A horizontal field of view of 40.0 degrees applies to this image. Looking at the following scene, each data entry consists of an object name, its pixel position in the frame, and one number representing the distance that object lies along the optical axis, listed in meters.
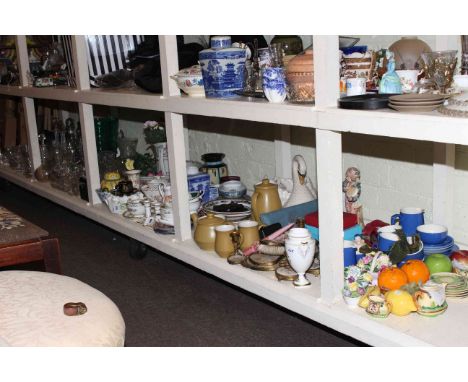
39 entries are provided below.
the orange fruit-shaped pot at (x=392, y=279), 1.82
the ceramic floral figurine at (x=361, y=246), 2.07
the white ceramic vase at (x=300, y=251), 1.97
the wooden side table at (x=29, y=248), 2.08
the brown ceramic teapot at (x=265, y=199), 2.46
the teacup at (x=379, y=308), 1.73
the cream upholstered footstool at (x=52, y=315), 1.40
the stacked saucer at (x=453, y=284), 1.82
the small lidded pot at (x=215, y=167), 3.04
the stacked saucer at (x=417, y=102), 1.52
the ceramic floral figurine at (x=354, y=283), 1.83
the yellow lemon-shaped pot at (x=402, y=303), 1.73
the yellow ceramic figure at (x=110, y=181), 3.20
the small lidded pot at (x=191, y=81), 2.31
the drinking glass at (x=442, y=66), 1.65
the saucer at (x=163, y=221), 2.70
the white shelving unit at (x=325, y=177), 1.58
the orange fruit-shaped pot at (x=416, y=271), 1.85
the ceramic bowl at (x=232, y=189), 2.77
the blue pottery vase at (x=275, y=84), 1.95
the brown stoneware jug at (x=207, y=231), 2.43
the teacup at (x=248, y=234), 2.33
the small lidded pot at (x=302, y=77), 1.86
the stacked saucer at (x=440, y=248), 2.02
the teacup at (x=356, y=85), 1.83
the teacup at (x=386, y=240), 2.04
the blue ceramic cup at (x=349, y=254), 2.04
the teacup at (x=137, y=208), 2.96
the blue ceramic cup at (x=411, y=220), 2.14
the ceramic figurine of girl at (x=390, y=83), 1.80
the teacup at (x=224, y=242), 2.33
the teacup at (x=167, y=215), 2.69
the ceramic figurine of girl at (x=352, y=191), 2.27
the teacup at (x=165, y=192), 2.74
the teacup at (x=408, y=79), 1.85
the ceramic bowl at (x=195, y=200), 2.76
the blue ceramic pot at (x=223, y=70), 2.19
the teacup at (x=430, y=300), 1.71
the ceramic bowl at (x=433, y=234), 2.03
